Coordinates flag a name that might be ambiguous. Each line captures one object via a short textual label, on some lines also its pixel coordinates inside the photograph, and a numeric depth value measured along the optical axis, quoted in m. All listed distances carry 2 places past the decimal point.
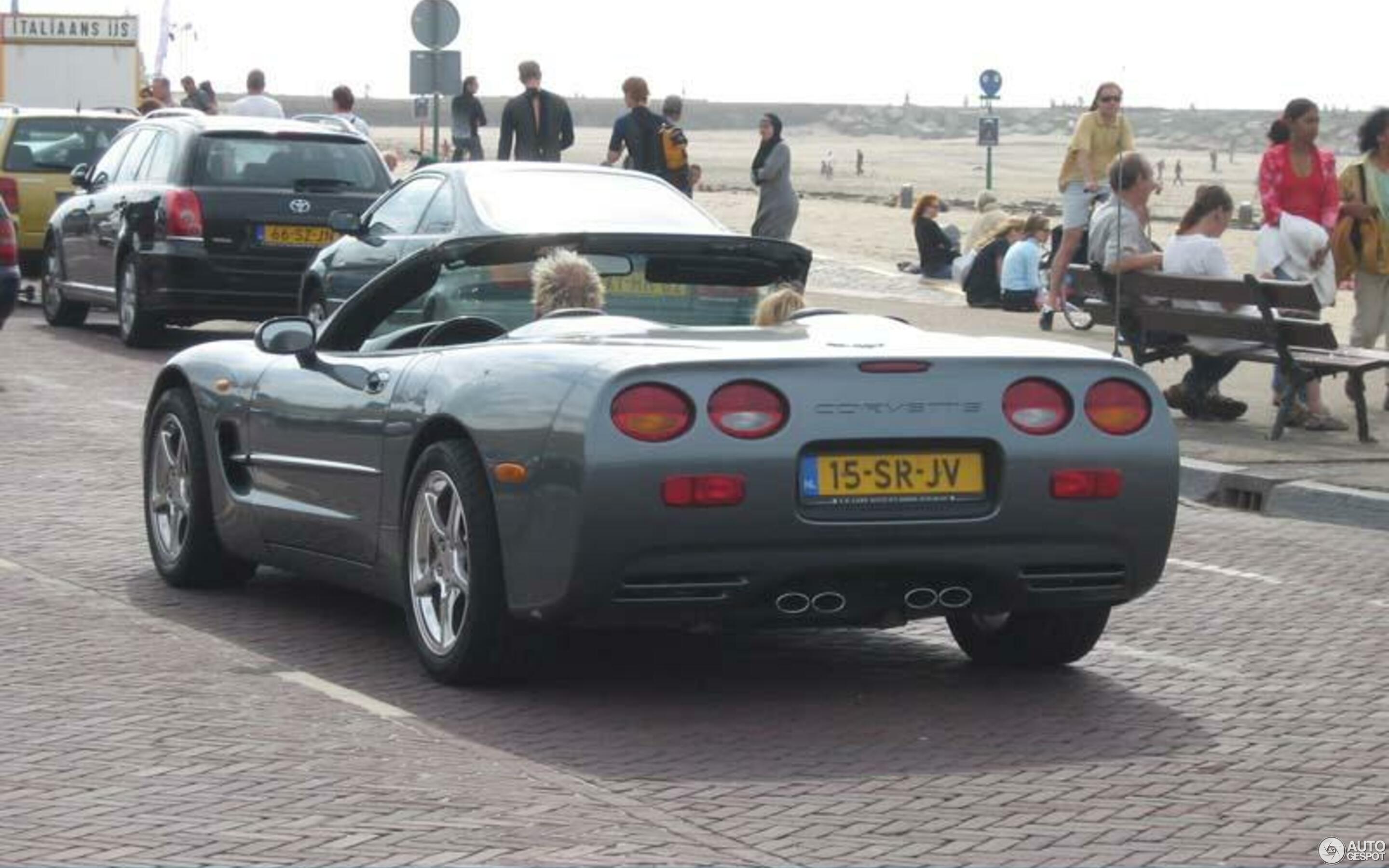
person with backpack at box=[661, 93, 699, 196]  25.97
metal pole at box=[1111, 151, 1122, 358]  13.52
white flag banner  67.12
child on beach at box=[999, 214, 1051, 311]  25.22
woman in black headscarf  26.20
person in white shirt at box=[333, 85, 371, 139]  33.75
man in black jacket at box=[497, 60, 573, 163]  26.02
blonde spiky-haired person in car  8.23
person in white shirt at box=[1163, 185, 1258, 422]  15.30
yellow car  25.88
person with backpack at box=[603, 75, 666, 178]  25.73
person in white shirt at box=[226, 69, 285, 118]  31.62
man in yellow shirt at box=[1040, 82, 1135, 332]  22.61
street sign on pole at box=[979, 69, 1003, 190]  50.84
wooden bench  14.42
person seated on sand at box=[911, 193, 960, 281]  30.83
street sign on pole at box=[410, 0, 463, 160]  28.70
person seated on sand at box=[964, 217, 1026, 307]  26.34
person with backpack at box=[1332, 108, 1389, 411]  16.61
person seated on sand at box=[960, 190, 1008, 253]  27.28
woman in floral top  16.64
